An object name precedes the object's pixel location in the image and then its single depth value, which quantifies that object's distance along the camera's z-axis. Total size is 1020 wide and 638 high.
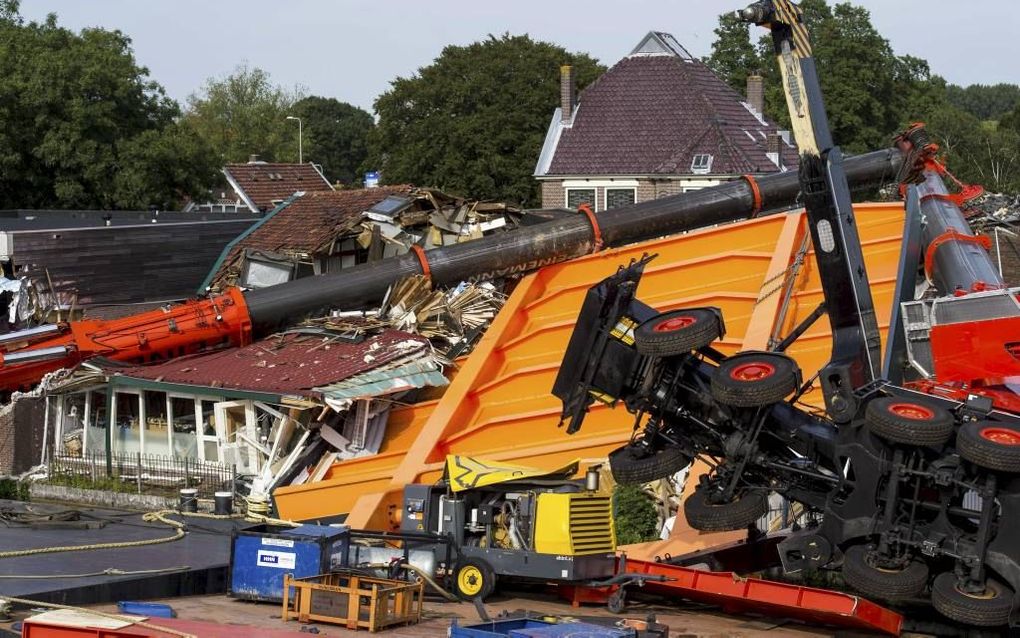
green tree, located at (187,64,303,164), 101.06
